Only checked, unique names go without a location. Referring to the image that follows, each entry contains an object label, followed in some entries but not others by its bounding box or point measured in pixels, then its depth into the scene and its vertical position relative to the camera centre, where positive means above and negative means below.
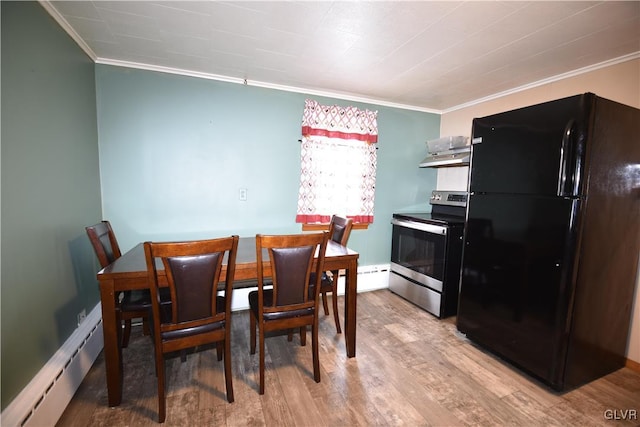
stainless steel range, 2.67 -0.67
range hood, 3.00 +0.48
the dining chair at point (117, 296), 1.71 -0.72
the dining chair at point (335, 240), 2.30 -0.46
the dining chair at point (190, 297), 1.38 -0.61
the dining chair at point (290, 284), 1.62 -0.60
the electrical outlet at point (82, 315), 1.91 -0.97
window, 2.95 +0.29
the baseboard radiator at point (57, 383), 1.24 -1.10
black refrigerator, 1.61 -0.25
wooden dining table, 1.51 -0.60
